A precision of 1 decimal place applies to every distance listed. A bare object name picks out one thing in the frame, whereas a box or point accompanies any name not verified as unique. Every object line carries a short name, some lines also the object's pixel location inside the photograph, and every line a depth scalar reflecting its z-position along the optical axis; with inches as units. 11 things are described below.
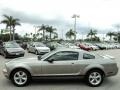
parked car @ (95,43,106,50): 942.2
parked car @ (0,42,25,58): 353.6
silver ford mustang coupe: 140.1
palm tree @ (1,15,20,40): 982.2
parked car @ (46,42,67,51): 656.0
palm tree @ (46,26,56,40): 1330.7
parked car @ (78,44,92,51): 785.1
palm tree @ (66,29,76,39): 1722.6
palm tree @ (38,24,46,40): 1302.2
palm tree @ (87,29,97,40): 1870.3
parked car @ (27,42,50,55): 474.6
